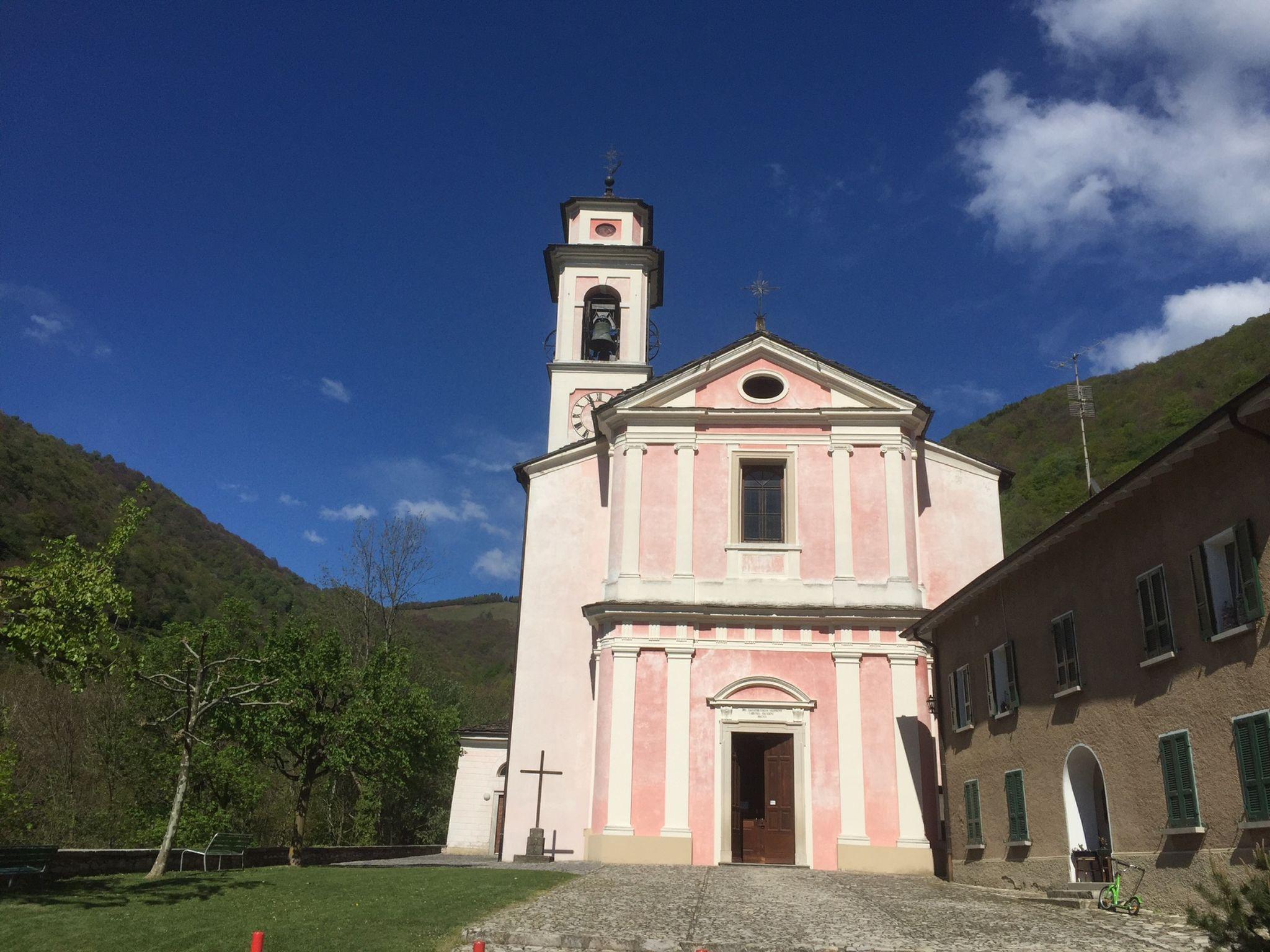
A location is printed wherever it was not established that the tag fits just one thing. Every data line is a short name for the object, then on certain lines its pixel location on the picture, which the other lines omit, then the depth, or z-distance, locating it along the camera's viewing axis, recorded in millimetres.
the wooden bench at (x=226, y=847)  16469
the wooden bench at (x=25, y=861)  12312
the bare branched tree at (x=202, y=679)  15133
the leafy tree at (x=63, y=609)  11906
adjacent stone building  9383
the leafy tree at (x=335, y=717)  18547
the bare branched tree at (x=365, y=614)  37188
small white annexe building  28906
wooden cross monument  20703
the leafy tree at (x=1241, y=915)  5613
